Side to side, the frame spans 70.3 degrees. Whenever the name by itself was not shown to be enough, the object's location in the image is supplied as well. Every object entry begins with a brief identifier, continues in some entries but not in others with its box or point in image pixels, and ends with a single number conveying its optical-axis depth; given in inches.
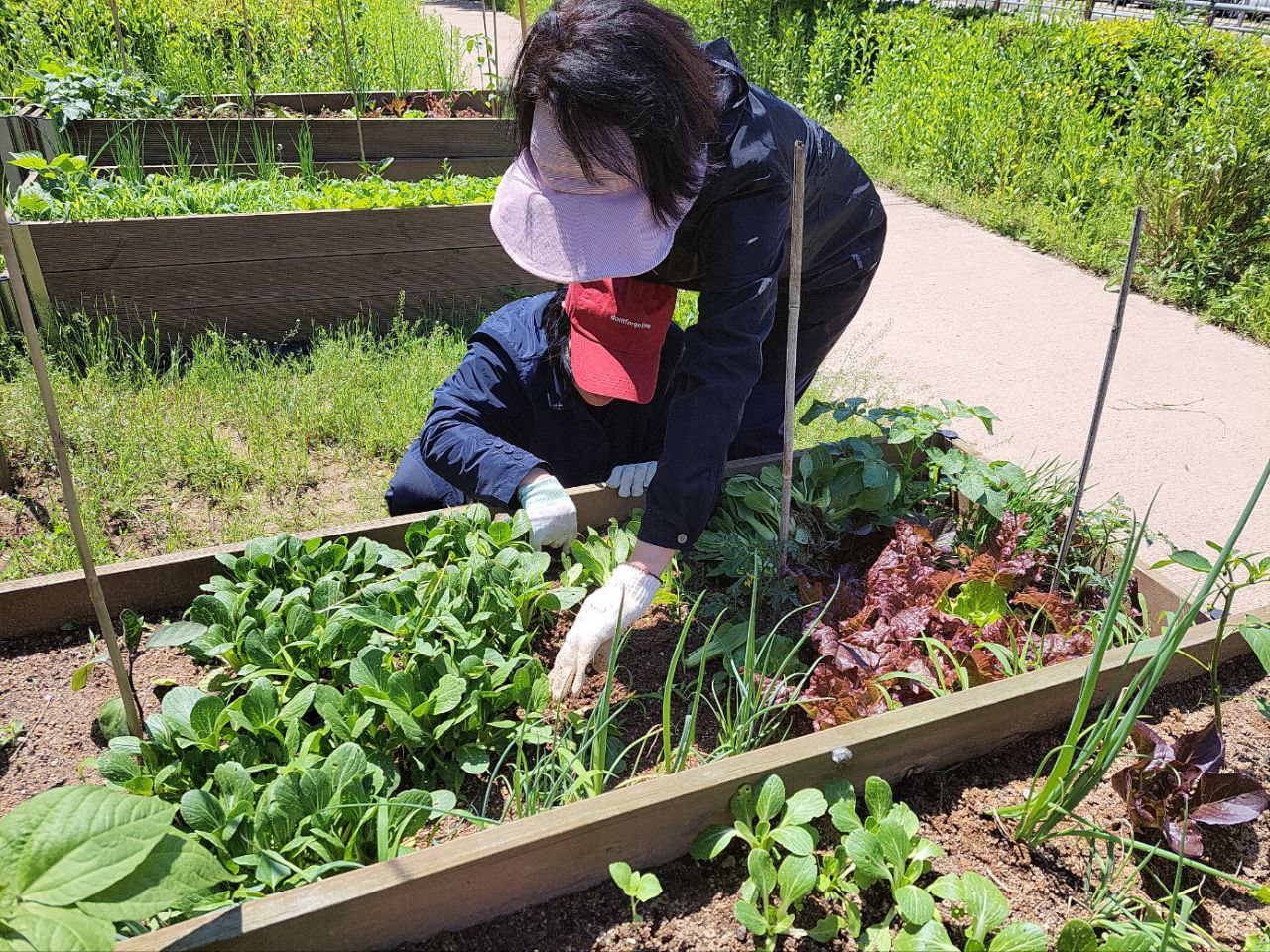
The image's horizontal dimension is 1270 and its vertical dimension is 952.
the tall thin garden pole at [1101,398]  61.7
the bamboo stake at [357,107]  188.9
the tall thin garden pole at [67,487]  41.9
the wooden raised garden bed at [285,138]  177.3
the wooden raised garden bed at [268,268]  132.7
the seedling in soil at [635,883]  47.8
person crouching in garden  80.2
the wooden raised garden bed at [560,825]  42.9
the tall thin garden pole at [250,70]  206.1
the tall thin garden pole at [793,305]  62.9
